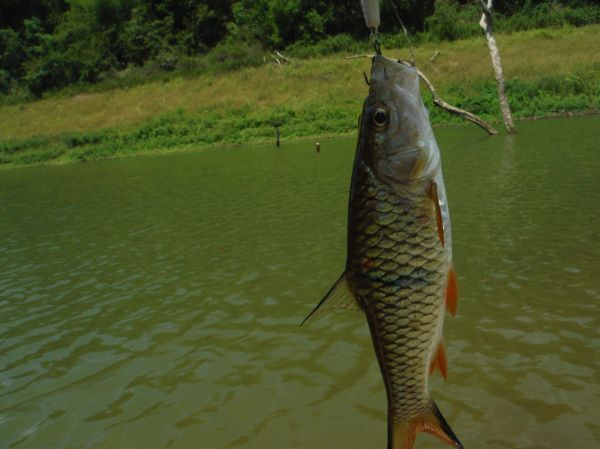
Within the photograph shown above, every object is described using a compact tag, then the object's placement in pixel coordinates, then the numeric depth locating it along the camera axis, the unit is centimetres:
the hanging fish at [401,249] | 43
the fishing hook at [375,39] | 48
